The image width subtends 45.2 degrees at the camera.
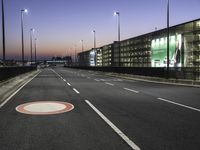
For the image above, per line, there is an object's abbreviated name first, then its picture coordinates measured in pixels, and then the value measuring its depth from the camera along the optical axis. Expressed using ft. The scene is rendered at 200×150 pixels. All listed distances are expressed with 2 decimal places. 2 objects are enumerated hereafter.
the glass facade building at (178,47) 130.52
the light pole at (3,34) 68.03
